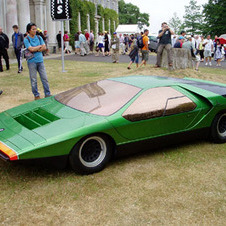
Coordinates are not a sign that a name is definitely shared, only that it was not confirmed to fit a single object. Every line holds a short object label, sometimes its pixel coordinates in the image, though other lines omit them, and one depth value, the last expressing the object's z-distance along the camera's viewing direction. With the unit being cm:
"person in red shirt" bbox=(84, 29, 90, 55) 2490
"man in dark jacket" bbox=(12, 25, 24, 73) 1310
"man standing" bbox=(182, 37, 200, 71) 1331
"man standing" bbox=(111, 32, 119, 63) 1857
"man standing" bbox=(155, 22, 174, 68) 1153
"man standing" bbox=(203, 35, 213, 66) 1836
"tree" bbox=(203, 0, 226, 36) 5306
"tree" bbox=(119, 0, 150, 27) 11331
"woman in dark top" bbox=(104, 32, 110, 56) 2400
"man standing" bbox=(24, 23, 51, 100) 734
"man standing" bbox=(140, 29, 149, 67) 1412
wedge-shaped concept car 370
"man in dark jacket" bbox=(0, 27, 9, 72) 1314
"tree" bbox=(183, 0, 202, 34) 8844
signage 1270
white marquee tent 4709
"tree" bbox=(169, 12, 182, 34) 10176
